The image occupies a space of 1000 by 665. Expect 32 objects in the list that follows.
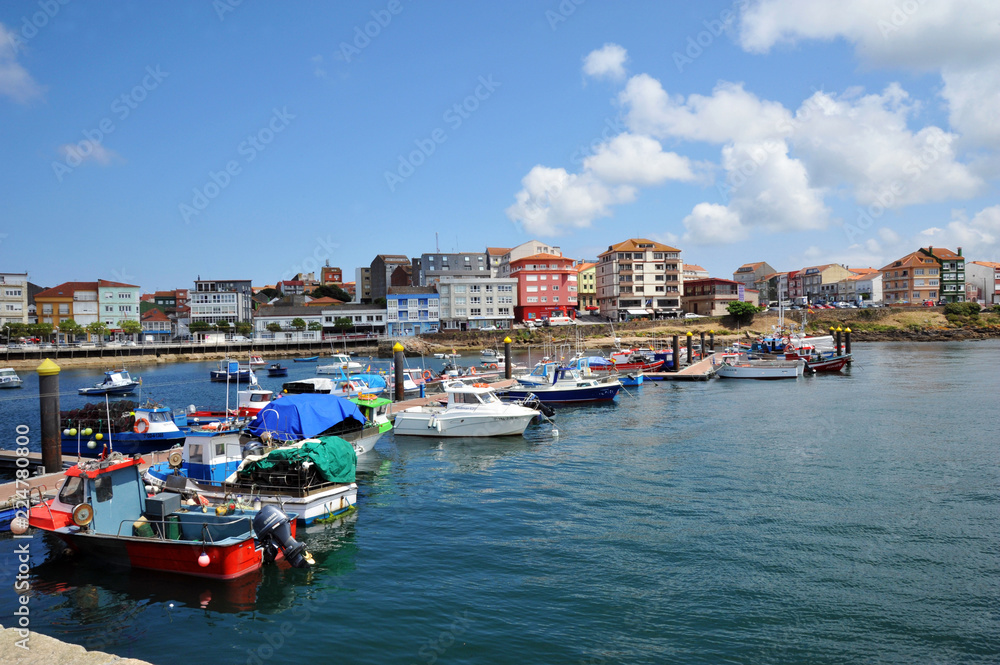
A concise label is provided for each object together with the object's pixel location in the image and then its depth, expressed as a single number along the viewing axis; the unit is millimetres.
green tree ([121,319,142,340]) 105012
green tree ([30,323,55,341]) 97625
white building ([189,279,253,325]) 115062
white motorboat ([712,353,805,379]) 50938
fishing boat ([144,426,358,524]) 15984
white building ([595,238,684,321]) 112188
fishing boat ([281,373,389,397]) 37562
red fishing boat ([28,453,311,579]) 12984
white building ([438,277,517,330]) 104812
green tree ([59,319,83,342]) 101938
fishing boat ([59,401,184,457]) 24578
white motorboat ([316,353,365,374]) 59166
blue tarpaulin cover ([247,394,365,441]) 19688
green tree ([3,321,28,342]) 95000
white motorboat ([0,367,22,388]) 58000
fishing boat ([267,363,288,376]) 68000
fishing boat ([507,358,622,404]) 38403
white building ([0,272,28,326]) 104375
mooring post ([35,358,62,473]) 19328
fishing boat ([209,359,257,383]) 60062
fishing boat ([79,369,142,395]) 52719
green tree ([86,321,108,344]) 100688
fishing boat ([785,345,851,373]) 54625
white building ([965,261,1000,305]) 131000
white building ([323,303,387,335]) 106500
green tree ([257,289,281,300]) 159062
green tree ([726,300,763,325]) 102062
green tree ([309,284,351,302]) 146875
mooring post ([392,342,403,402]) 36344
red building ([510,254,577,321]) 107375
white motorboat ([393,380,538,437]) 28188
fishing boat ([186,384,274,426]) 28091
